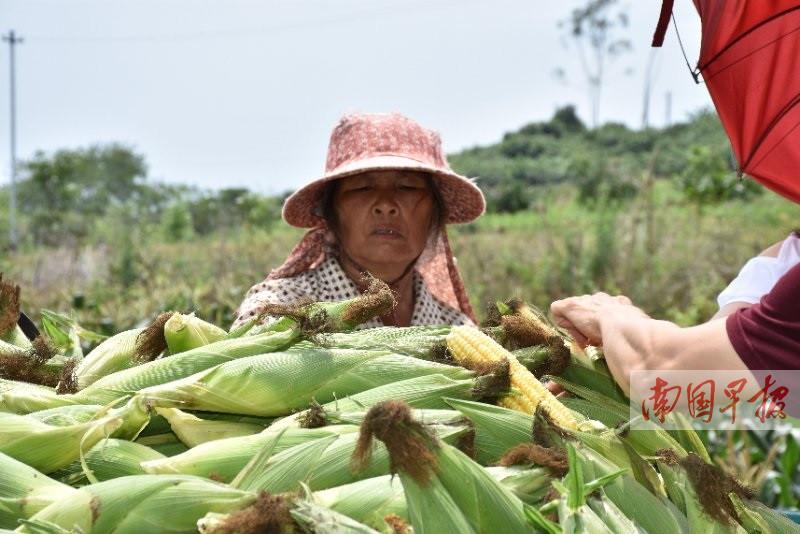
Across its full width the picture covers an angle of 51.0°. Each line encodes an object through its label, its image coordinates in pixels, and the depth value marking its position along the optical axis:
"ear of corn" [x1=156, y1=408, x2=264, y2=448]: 1.39
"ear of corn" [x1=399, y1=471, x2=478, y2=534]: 1.14
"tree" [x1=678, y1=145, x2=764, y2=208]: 18.12
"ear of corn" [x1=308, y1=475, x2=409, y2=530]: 1.18
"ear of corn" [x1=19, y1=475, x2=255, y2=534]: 1.12
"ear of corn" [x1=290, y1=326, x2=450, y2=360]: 1.58
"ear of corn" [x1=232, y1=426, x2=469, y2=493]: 1.21
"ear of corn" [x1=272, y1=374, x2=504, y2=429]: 1.42
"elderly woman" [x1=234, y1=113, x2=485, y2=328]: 2.72
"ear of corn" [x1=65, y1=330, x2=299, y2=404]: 1.47
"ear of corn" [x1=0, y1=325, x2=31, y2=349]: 1.91
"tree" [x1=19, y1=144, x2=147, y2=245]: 30.18
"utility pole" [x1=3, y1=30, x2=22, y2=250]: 24.53
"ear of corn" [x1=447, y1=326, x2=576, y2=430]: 1.49
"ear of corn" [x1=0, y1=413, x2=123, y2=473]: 1.29
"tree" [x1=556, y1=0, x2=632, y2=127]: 30.36
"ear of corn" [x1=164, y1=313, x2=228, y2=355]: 1.66
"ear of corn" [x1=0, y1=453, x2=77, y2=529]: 1.18
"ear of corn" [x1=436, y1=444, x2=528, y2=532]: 1.20
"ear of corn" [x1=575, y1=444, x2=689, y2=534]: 1.36
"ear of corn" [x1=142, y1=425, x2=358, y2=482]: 1.25
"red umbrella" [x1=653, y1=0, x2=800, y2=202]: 2.06
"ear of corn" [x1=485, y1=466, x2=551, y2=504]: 1.28
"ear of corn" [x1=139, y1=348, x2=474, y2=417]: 1.40
